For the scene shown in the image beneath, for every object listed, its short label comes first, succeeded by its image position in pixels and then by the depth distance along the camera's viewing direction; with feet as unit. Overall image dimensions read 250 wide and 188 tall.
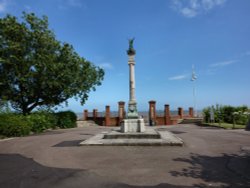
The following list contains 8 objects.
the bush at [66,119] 83.99
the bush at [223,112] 87.15
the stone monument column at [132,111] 46.26
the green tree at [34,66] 68.49
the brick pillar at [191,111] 118.07
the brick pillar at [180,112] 110.76
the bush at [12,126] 53.78
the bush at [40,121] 63.33
